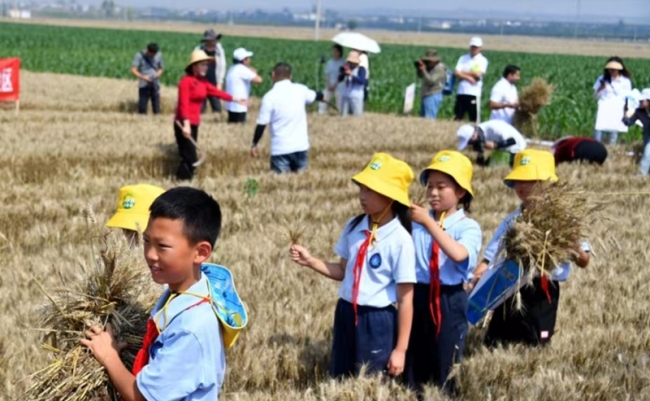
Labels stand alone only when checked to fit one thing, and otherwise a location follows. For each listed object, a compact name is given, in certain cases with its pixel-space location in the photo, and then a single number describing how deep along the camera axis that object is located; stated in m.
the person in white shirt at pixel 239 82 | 17.86
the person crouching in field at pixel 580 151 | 14.67
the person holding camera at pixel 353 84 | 19.75
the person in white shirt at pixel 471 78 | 19.22
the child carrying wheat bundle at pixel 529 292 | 5.72
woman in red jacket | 12.95
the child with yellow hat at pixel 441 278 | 5.29
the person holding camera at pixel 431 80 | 20.36
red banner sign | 20.39
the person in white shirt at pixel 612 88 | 16.47
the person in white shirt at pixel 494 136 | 13.80
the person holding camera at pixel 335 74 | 20.47
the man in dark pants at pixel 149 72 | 20.25
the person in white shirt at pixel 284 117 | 12.14
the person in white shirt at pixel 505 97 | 15.52
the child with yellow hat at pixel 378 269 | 4.92
